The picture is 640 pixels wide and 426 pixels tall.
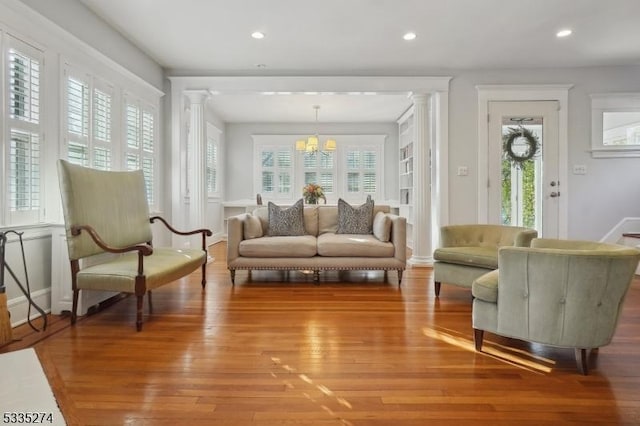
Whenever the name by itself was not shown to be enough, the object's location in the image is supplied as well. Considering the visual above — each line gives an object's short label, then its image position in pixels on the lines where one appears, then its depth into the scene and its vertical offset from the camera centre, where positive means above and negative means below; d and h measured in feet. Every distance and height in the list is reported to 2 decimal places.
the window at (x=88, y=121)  10.80 +2.95
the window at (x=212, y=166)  24.02 +3.26
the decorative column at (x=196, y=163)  16.61 +2.33
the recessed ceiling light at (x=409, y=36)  12.89 +6.31
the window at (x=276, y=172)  27.53 +3.16
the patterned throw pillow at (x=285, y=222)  14.70 -0.31
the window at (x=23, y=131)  8.71 +2.06
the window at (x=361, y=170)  27.58 +3.28
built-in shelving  22.81 +3.20
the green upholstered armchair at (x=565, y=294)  6.30 -1.41
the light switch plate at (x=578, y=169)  16.19 +1.99
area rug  4.68 -2.59
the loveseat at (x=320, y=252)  13.20 -1.35
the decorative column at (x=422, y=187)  16.53 +1.23
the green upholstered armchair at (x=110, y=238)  8.75 -0.65
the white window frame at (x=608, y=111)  16.02 +4.43
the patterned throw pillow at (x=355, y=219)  14.85 -0.19
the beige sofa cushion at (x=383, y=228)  13.52 -0.52
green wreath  16.25 +3.09
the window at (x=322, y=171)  27.58 +3.25
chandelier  20.71 +3.96
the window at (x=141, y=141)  13.82 +2.90
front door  16.17 +2.18
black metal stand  7.68 -1.35
